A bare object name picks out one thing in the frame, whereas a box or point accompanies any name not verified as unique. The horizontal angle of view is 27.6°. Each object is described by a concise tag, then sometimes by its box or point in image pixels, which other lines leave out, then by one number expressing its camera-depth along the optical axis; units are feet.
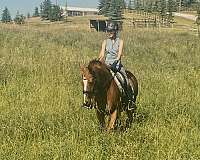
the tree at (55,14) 402.64
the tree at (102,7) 477.36
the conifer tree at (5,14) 585.63
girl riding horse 27.04
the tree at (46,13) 427.74
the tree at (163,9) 331.02
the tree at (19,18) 344.65
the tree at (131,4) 619.50
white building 633.61
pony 22.91
